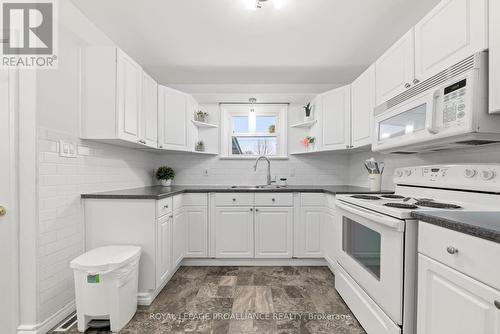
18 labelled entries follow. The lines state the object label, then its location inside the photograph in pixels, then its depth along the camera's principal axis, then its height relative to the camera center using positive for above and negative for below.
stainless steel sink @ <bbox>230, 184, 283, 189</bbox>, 3.09 -0.30
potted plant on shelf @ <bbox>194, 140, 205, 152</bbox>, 3.22 +0.28
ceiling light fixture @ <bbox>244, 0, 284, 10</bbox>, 1.70 +1.28
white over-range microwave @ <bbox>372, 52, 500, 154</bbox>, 1.15 +0.33
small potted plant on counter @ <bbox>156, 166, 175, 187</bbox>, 3.08 -0.14
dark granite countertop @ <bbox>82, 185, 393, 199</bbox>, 1.89 -0.28
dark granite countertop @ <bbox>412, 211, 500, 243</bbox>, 0.79 -0.23
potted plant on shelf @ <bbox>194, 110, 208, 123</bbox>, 3.16 +0.70
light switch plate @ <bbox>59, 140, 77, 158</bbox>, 1.70 +0.12
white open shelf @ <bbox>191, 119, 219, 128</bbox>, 3.10 +0.59
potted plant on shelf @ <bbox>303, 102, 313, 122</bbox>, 3.12 +0.76
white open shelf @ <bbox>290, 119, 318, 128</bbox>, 3.05 +0.60
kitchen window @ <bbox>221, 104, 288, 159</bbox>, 3.36 +0.55
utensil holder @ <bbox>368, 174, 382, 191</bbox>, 2.37 -0.18
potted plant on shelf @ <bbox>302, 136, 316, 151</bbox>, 3.11 +0.34
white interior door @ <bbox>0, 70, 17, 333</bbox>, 1.47 -0.27
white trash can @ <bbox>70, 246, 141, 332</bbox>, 1.49 -0.85
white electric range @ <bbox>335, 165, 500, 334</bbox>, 1.17 -0.43
